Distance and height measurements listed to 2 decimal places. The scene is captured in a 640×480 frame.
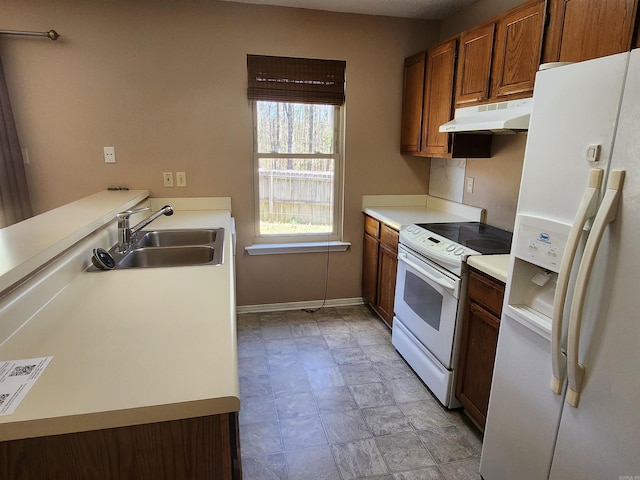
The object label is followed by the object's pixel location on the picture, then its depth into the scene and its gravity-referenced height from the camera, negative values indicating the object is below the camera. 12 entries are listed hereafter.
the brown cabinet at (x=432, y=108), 2.64 +0.34
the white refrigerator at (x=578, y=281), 1.06 -0.38
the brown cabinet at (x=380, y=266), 2.94 -0.90
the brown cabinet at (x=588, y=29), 1.42 +0.50
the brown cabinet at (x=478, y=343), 1.80 -0.91
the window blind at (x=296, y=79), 3.03 +0.57
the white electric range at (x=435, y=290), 2.09 -0.80
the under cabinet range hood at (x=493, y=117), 1.89 +0.20
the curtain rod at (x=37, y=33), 2.59 +0.77
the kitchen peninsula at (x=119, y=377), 0.80 -0.50
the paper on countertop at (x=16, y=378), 0.80 -0.50
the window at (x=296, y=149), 3.07 +0.04
